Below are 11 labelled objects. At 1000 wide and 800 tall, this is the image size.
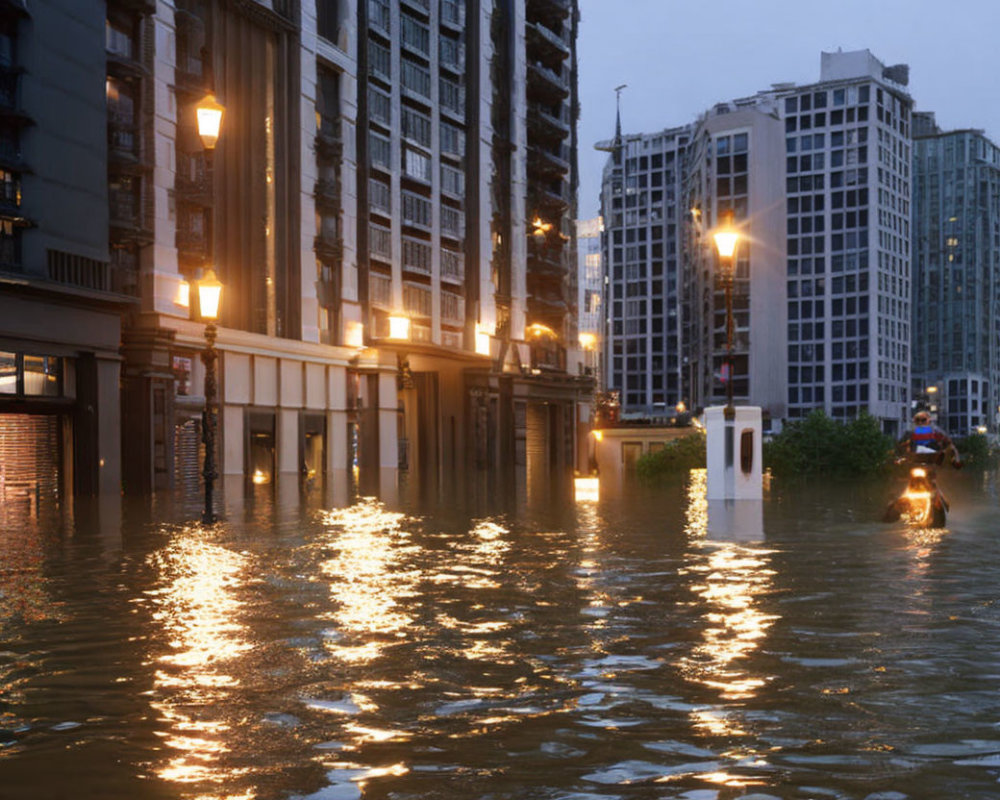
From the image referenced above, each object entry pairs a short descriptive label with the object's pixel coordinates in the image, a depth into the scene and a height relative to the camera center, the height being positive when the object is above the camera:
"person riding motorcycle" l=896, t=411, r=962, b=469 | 19.78 -0.90
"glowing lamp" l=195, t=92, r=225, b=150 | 23.30 +4.80
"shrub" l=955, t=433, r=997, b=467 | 91.53 -4.53
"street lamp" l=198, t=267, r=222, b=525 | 23.92 +0.89
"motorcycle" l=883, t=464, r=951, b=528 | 20.52 -1.87
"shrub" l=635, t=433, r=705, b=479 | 58.03 -3.24
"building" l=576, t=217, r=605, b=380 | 183.38 +4.34
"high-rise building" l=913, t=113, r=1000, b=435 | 197.25 +16.61
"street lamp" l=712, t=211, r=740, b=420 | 26.51 +2.78
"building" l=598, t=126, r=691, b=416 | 192.75 +17.20
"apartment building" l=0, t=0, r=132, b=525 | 32.47 +3.08
